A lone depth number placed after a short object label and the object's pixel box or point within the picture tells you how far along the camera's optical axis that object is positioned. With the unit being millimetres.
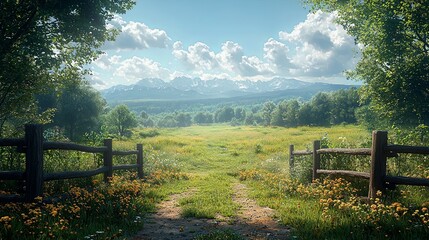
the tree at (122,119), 82125
